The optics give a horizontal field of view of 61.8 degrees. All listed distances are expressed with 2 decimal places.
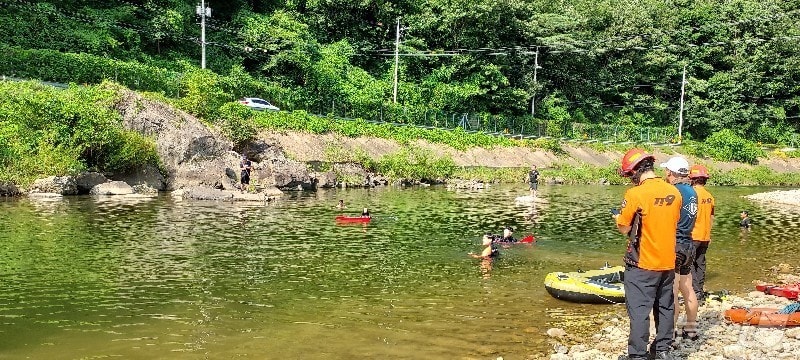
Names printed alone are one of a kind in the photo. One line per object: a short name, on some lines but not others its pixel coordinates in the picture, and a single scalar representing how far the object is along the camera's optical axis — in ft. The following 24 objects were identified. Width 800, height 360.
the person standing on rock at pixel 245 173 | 119.61
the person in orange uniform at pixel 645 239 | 24.44
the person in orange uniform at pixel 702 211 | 33.76
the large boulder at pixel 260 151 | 137.80
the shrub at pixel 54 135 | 102.01
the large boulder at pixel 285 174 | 127.85
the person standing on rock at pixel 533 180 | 120.88
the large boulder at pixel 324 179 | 139.03
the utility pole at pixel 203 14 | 160.15
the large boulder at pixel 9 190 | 97.30
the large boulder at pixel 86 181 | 105.60
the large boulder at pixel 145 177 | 116.47
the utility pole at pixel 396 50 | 199.46
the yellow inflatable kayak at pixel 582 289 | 46.14
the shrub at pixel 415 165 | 155.74
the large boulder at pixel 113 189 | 105.19
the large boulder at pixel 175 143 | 120.67
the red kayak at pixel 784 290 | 46.73
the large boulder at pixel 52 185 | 100.53
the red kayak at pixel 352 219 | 84.74
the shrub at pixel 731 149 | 226.17
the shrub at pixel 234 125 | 136.46
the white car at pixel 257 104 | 165.78
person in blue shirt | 28.43
